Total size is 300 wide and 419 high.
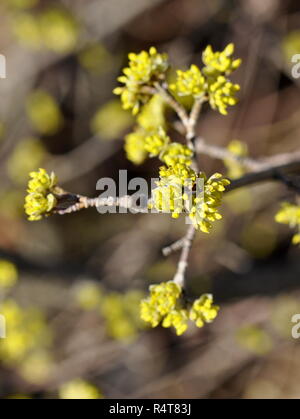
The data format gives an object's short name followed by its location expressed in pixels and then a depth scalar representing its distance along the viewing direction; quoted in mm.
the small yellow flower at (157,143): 381
